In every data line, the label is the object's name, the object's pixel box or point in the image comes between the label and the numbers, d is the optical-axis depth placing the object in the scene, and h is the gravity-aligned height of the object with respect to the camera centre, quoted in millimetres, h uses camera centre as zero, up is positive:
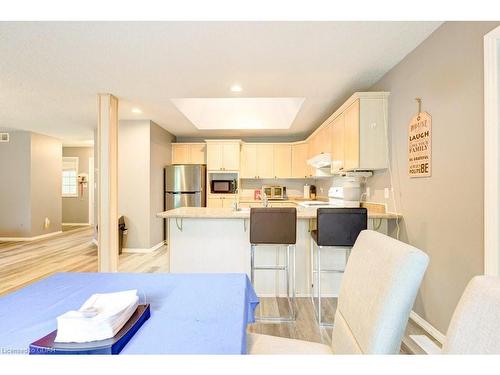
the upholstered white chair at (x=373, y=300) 745 -358
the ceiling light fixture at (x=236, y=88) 3094 +1217
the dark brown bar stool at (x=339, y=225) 2279 -319
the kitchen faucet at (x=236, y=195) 5492 -135
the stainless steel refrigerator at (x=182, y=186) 5297 +54
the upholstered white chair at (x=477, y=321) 485 -262
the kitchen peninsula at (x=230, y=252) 2861 -696
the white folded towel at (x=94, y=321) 694 -377
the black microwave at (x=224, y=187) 5504 +34
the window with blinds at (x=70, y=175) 8188 +425
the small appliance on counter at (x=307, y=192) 5921 -75
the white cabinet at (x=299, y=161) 5680 +605
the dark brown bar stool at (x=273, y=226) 2383 -342
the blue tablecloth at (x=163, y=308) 747 -446
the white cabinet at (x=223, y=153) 5504 +752
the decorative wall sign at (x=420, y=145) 2092 +367
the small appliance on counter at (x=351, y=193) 3225 -53
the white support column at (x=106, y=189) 3342 -6
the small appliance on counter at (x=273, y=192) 5781 -74
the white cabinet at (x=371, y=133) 2742 +587
